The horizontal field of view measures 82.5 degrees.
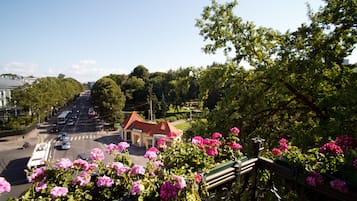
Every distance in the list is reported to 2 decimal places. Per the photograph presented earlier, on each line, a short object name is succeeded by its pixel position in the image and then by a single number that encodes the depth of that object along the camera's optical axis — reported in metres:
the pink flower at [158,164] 1.56
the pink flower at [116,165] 1.43
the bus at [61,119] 32.18
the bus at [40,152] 12.76
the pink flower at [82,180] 1.33
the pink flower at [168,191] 1.21
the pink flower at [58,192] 1.18
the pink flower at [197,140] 1.87
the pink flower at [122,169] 1.39
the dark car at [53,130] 27.00
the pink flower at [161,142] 2.13
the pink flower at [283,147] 2.19
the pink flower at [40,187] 1.24
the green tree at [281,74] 4.25
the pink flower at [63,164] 1.41
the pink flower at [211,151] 1.75
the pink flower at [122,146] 1.90
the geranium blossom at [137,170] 1.40
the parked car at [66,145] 19.19
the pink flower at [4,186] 1.26
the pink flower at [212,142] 1.87
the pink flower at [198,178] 1.37
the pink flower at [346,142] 1.99
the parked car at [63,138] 20.40
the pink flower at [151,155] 1.68
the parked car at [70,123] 31.28
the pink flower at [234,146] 1.92
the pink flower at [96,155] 1.67
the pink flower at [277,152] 2.13
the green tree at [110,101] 27.72
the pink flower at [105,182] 1.30
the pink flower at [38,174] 1.34
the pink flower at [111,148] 1.89
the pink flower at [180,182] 1.24
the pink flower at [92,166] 1.52
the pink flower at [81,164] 1.51
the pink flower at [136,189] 1.20
